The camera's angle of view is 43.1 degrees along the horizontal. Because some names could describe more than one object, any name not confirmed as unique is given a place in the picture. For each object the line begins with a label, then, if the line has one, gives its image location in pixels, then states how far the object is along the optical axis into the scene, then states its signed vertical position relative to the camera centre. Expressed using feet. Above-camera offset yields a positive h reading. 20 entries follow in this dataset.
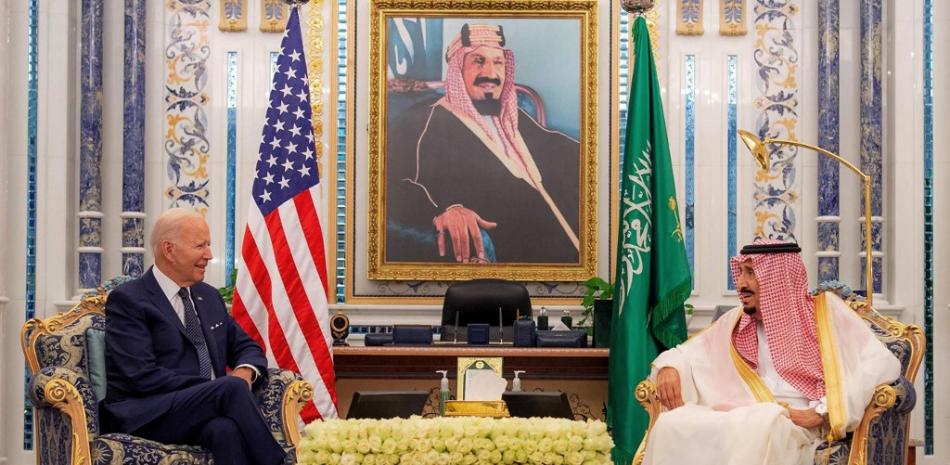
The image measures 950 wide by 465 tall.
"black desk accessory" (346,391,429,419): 15.85 -2.24
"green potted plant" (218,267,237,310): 23.76 -1.16
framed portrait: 25.48 +2.04
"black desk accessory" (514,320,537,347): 19.75 -1.62
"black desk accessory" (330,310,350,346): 21.06 -1.63
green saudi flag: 19.51 -0.46
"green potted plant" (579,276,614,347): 20.71 -1.46
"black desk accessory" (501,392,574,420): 15.58 -2.20
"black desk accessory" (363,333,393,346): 20.29 -1.76
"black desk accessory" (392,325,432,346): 20.17 -1.69
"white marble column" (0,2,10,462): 22.84 +1.33
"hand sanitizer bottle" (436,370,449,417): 16.21 -2.11
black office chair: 22.11 -1.26
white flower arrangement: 11.21 -1.94
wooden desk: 19.77 -2.30
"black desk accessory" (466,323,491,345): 20.21 -1.67
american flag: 19.70 -0.25
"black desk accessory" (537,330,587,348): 19.81 -1.71
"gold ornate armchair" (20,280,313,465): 14.71 -2.09
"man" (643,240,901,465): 14.46 -1.78
